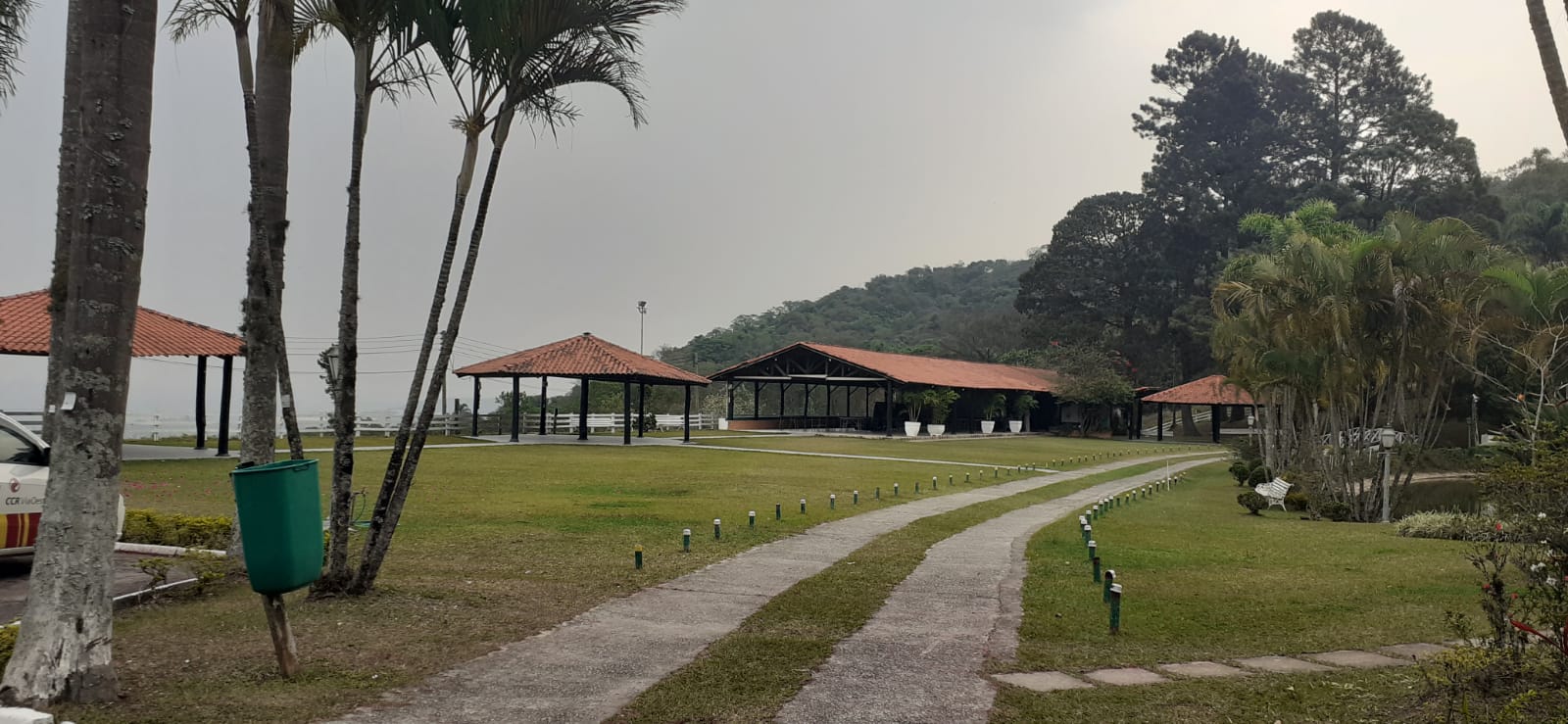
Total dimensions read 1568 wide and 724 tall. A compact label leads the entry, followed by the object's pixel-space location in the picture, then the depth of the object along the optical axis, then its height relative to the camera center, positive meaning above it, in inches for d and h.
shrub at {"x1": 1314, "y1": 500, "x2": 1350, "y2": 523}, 647.1 -59.4
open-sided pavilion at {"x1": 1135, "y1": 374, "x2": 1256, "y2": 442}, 1648.6 +41.6
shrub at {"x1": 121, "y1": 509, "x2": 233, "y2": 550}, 357.1 -43.0
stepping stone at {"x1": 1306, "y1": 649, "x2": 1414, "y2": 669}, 220.5 -54.4
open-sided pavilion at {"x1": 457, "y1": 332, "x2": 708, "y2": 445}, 1229.1 +60.2
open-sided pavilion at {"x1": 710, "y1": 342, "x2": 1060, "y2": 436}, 1581.0 +66.4
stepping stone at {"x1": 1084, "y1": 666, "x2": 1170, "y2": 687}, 207.9 -55.1
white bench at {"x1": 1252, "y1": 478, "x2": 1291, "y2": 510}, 685.3 -49.7
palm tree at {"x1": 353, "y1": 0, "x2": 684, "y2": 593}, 268.1 +100.6
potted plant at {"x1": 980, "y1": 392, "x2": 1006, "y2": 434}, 1849.2 +11.8
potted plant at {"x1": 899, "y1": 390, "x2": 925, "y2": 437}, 1610.5 +17.7
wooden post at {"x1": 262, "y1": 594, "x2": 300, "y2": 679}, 191.0 -43.6
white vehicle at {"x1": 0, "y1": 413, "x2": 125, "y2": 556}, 278.4 -21.6
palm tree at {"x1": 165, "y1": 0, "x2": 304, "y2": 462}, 248.1 +76.7
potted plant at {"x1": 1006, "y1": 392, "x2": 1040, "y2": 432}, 1894.7 +18.3
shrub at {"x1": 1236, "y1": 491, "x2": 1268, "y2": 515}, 660.7 -54.7
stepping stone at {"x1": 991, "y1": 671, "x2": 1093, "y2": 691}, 203.8 -55.1
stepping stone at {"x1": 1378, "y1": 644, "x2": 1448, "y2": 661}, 229.5 -54.2
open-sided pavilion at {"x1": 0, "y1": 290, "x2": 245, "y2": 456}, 780.0 +62.9
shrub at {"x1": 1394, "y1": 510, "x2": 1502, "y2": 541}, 473.1 -53.5
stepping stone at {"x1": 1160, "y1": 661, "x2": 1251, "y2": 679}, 214.1 -55.2
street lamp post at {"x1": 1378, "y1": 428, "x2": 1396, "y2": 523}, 626.7 -14.2
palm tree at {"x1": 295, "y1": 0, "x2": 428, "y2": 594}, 261.6 +73.8
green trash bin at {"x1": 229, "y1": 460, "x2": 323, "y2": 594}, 185.0 -21.5
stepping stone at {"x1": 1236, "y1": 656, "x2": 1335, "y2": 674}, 217.8 -55.0
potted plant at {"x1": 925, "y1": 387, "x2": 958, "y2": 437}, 1631.4 +21.2
